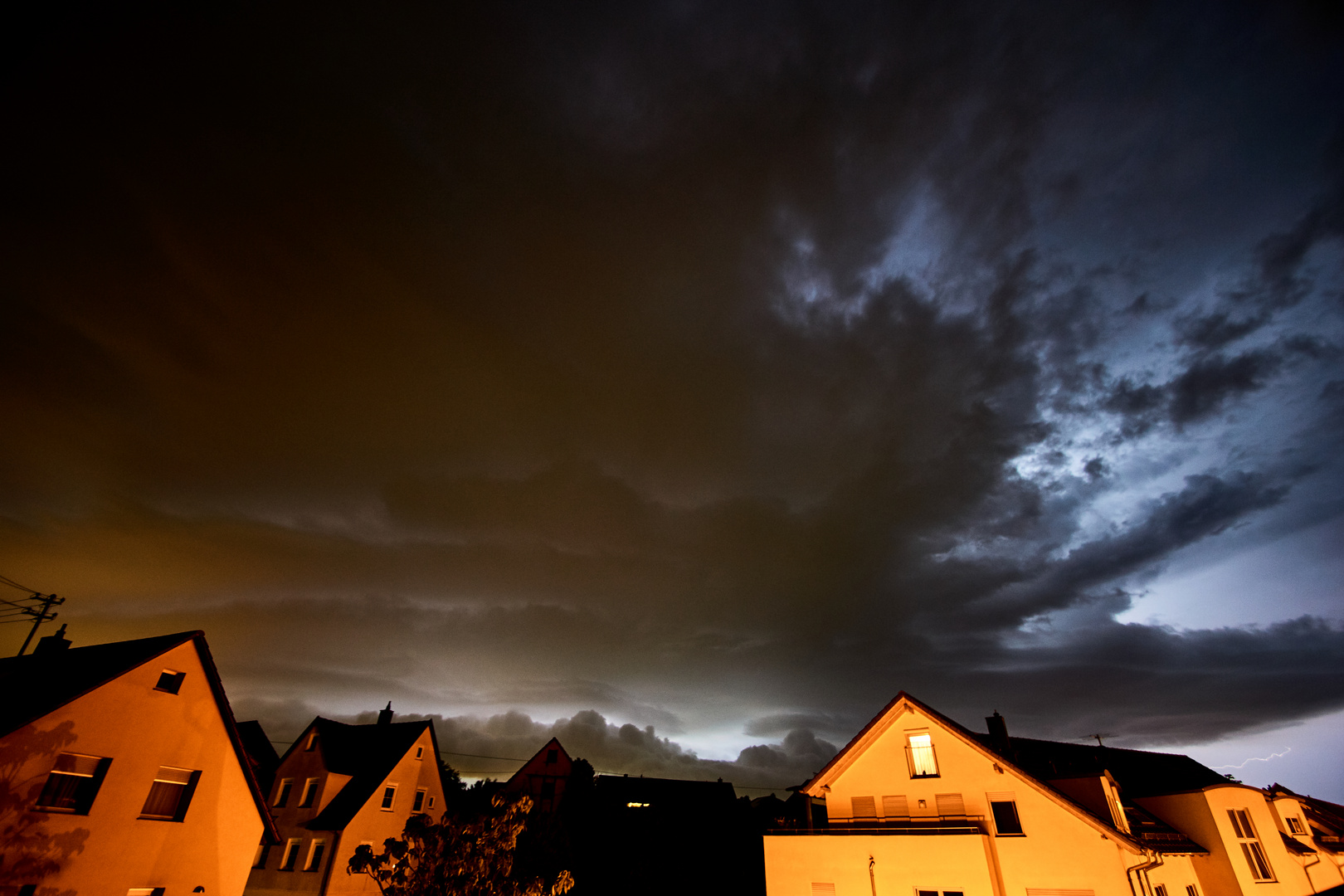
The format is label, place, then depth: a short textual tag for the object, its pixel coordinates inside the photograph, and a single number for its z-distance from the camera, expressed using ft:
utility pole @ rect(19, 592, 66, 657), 111.96
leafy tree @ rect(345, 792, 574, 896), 60.90
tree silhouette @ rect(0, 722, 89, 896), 50.75
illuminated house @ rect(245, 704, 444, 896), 104.99
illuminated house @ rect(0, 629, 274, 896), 53.01
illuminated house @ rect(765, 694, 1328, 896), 66.80
